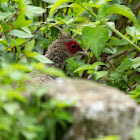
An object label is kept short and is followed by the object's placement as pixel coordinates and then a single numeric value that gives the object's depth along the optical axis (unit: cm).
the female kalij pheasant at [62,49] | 939
